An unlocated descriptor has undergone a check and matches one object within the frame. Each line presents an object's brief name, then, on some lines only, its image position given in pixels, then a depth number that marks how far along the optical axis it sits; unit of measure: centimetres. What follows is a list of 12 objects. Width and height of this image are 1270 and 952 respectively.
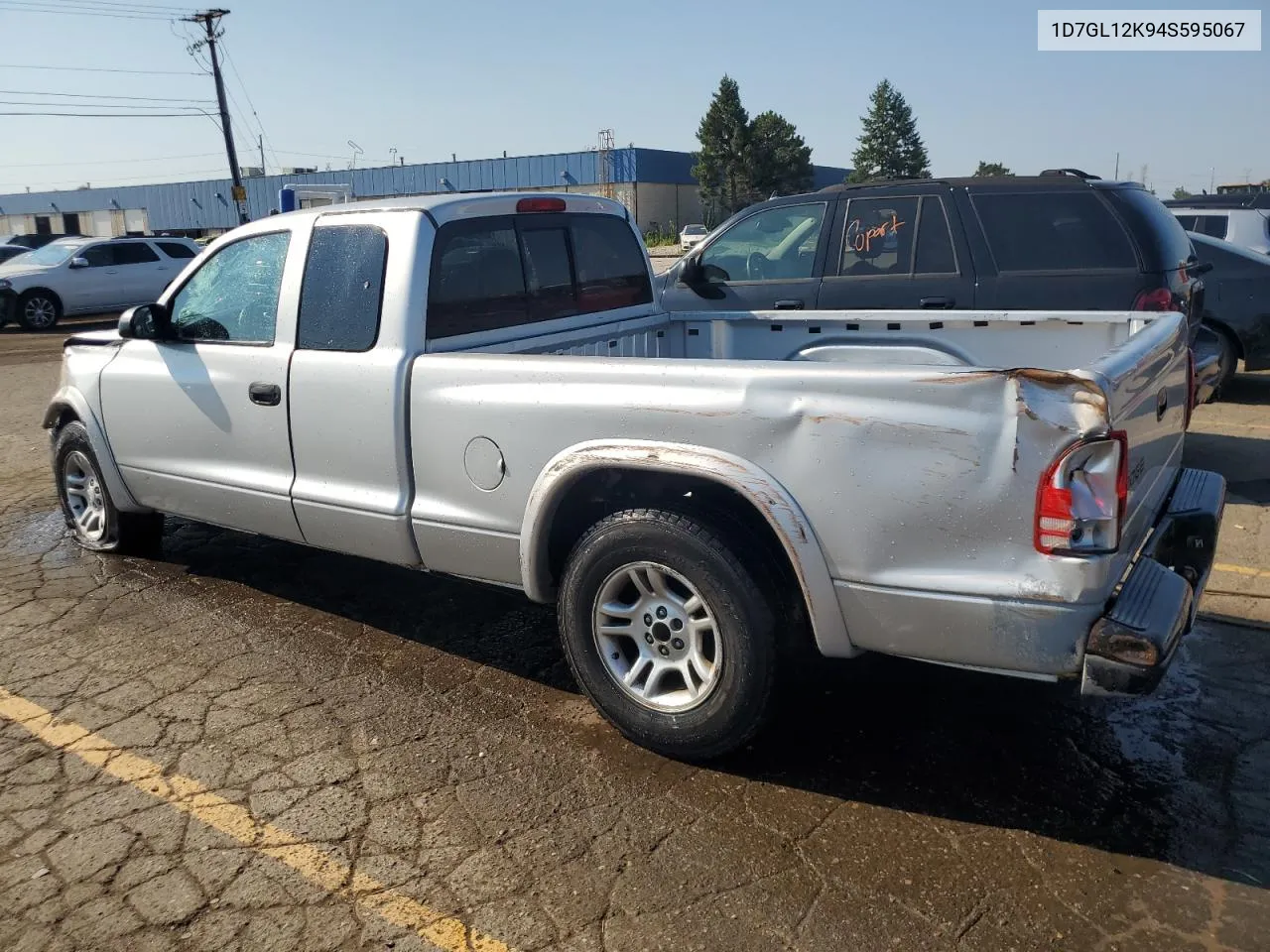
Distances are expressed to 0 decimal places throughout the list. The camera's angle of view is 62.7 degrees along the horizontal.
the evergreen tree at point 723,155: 7712
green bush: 6053
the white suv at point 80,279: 1939
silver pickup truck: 279
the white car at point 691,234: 4995
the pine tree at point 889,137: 9569
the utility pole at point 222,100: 4050
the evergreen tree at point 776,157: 7925
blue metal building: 6756
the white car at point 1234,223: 1212
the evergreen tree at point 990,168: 8081
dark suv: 658
